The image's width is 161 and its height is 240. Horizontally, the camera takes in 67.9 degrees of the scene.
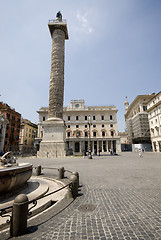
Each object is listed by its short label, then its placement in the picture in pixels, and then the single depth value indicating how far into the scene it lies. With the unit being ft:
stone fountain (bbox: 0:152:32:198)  11.90
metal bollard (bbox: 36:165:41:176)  23.93
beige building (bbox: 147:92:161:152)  100.07
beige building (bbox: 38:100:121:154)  126.72
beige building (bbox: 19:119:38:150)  143.74
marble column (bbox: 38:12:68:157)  59.49
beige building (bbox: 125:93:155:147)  121.29
